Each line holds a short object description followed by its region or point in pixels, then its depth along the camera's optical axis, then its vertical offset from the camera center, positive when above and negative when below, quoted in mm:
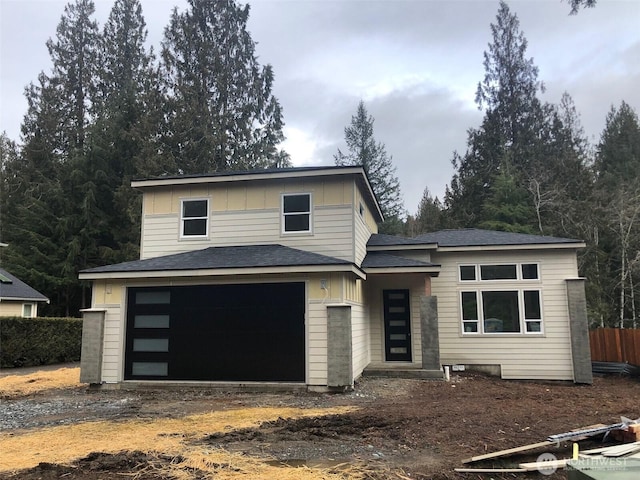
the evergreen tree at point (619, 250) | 20172 +2598
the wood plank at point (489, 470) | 4480 -1610
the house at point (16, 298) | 19812 +556
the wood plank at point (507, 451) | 4766 -1563
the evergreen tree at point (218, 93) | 26953 +13490
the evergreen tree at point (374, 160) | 33844 +11203
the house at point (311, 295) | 10195 +328
